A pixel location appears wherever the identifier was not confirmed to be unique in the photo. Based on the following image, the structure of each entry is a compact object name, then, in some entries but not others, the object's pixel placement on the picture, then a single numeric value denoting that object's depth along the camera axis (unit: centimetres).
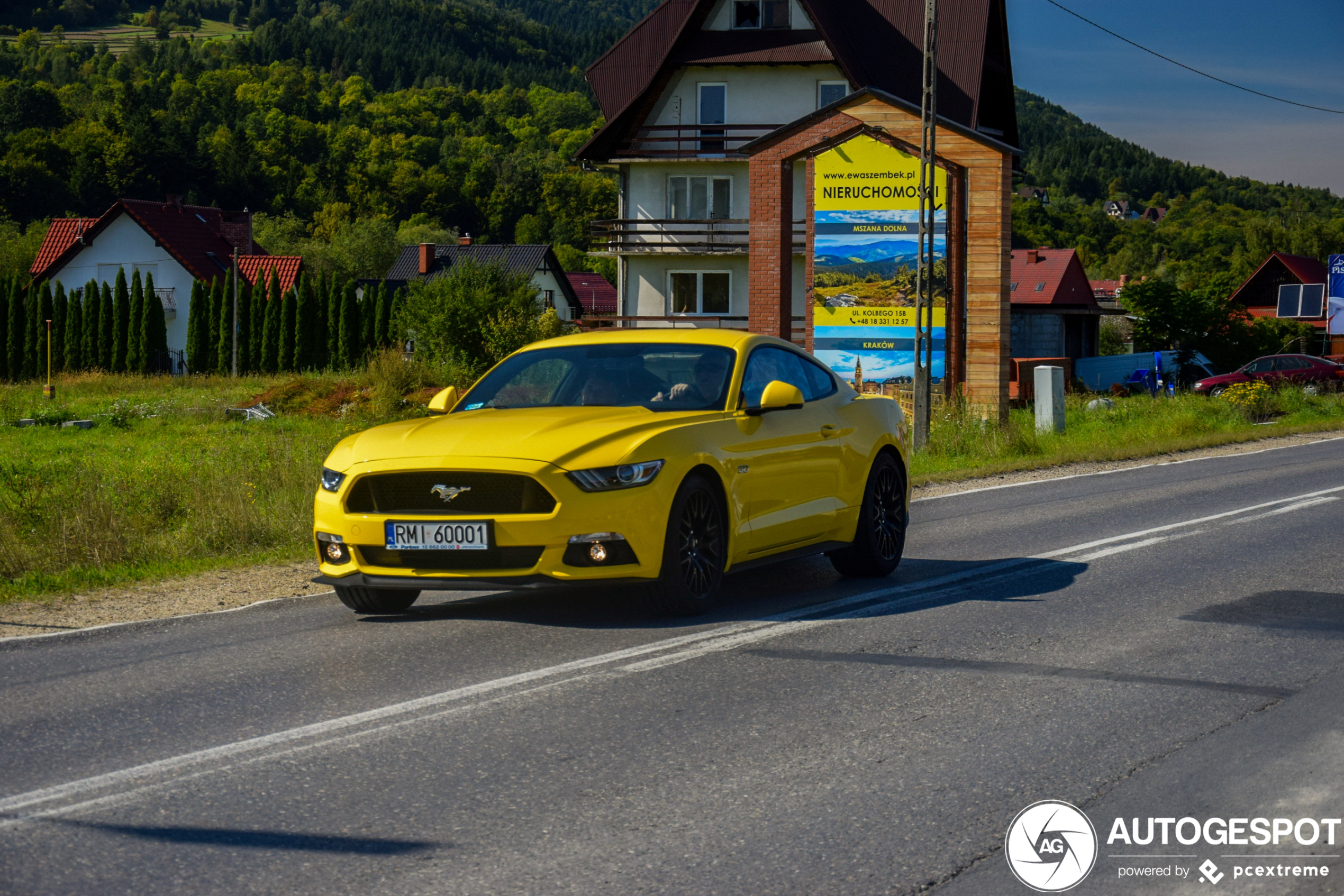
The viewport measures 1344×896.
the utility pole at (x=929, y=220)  2095
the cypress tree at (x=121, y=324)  6062
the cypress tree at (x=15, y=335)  5962
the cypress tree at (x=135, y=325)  6044
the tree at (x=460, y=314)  4491
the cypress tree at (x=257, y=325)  6022
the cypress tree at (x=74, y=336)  6056
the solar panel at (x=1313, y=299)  8225
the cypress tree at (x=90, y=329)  6053
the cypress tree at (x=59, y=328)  6100
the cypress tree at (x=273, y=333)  5969
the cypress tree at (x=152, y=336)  6022
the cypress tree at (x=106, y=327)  6066
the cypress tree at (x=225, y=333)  6009
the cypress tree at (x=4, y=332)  5991
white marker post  2519
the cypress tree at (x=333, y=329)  6009
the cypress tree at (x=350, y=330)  6003
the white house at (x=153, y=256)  7044
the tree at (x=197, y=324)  6028
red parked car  4612
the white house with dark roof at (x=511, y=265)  9225
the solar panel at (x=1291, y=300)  8262
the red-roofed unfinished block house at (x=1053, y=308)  6238
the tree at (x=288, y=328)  5920
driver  831
